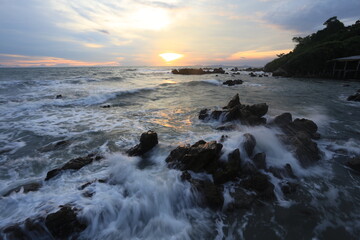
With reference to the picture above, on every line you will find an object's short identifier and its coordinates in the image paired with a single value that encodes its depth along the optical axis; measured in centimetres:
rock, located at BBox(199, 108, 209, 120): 1135
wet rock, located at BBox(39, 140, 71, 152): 754
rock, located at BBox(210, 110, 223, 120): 1080
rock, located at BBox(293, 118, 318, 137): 849
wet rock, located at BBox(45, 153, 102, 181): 561
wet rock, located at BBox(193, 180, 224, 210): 466
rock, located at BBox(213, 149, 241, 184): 530
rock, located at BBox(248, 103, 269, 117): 1034
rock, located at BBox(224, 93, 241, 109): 1195
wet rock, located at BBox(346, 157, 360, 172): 601
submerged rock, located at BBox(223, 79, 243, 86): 3173
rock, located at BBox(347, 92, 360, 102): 1582
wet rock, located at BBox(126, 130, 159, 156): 704
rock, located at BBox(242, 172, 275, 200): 489
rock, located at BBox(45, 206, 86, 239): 374
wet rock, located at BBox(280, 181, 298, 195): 506
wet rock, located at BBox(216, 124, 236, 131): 903
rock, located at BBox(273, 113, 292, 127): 891
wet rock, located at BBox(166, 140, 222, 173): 562
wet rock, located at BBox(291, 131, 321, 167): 643
